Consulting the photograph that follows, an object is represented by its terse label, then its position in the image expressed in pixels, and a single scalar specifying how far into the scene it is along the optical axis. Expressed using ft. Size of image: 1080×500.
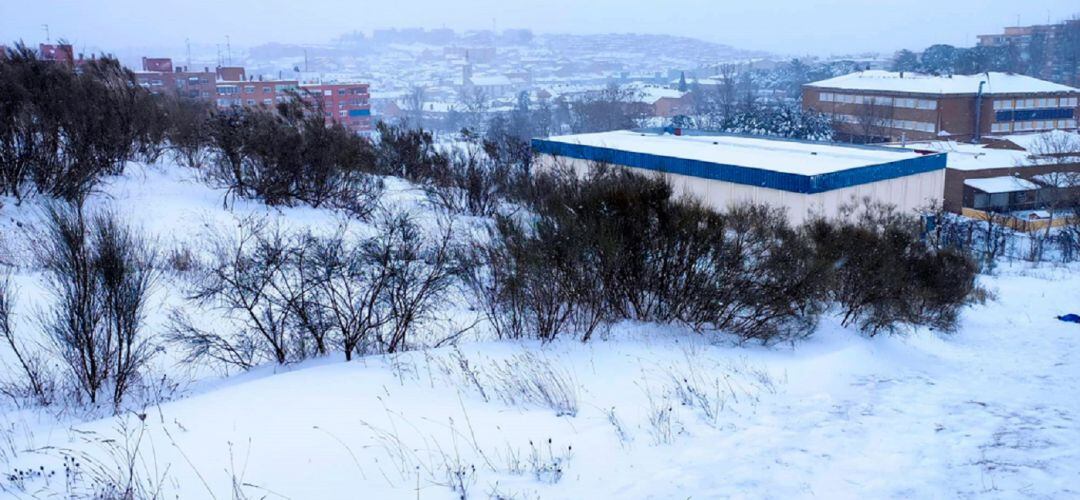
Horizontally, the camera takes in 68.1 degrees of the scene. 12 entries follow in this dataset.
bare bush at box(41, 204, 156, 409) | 19.94
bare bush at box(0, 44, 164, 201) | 39.75
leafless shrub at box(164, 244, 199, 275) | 33.42
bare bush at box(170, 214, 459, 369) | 23.39
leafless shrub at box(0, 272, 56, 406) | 20.13
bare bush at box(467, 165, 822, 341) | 26.32
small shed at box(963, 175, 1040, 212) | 113.29
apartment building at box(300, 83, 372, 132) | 252.83
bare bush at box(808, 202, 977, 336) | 30.96
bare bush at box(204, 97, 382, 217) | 49.06
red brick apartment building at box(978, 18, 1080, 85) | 290.15
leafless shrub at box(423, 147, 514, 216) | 56.75
